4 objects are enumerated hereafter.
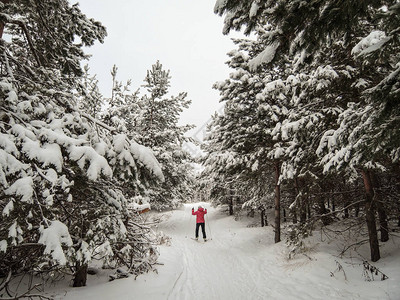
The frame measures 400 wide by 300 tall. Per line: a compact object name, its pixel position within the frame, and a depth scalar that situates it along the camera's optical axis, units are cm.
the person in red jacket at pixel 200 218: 1209
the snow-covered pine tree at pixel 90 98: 485
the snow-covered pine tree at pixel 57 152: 256
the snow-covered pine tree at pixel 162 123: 1230
